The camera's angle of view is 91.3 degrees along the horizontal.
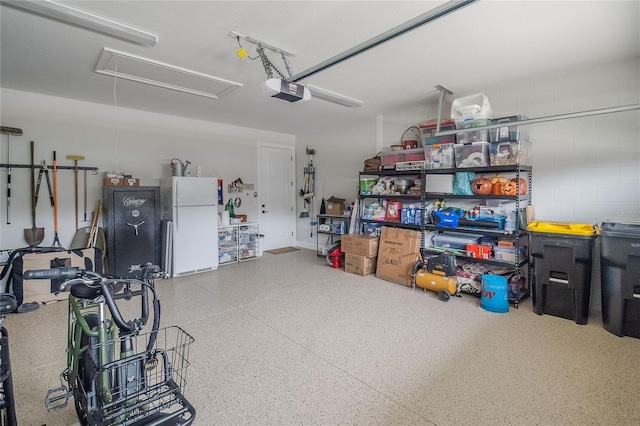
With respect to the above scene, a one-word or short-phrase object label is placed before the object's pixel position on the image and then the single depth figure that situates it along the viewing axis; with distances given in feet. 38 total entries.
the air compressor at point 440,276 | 12.47
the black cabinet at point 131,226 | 14.46
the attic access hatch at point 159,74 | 10.12
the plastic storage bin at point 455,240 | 13.56
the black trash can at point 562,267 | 10.05
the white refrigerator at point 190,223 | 16.08
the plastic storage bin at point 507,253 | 12.02
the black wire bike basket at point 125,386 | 4.28
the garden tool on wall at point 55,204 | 14.10
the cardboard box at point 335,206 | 19.76
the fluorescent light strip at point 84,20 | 7.22
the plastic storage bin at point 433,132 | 13.99
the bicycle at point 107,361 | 4.29
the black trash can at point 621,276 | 9.02
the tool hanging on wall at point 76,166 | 14.66
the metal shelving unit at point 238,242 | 18.79
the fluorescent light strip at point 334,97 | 13.26
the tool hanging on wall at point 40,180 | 13.80
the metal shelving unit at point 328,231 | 19.21
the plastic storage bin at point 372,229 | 16.71
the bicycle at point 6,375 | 4.26
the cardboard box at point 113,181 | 14.90
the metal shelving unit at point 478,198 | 11.87
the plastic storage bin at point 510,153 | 11.84
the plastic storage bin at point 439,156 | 13.65
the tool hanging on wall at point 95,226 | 14.56
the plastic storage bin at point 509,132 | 11.84
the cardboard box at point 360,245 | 15.85
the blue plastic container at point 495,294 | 11.20
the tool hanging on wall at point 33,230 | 13.65
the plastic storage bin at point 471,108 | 12.30
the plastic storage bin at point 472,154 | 12.64
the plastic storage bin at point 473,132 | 12.42
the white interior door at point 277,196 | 22.36
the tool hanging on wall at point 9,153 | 13.01
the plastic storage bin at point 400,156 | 15.03
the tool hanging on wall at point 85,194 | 15.08
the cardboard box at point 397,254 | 14.39
